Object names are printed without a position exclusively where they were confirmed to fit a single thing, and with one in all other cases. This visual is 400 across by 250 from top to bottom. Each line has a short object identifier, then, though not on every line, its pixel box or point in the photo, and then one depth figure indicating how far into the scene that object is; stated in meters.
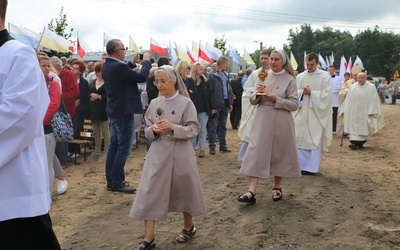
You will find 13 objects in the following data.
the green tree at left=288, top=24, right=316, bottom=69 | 93.44
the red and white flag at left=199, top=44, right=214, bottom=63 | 16.91
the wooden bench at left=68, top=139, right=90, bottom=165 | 9.10
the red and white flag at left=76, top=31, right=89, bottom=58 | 16.08
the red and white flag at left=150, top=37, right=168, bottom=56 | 16.38
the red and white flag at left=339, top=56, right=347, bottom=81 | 19.51
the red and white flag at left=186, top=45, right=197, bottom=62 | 17.66
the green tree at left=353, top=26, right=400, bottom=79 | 75.50
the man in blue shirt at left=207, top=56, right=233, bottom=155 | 9.85
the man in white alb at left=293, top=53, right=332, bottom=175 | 8.12
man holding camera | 6.54
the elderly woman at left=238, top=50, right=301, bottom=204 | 6.14
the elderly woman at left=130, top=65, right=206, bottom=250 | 4.48
